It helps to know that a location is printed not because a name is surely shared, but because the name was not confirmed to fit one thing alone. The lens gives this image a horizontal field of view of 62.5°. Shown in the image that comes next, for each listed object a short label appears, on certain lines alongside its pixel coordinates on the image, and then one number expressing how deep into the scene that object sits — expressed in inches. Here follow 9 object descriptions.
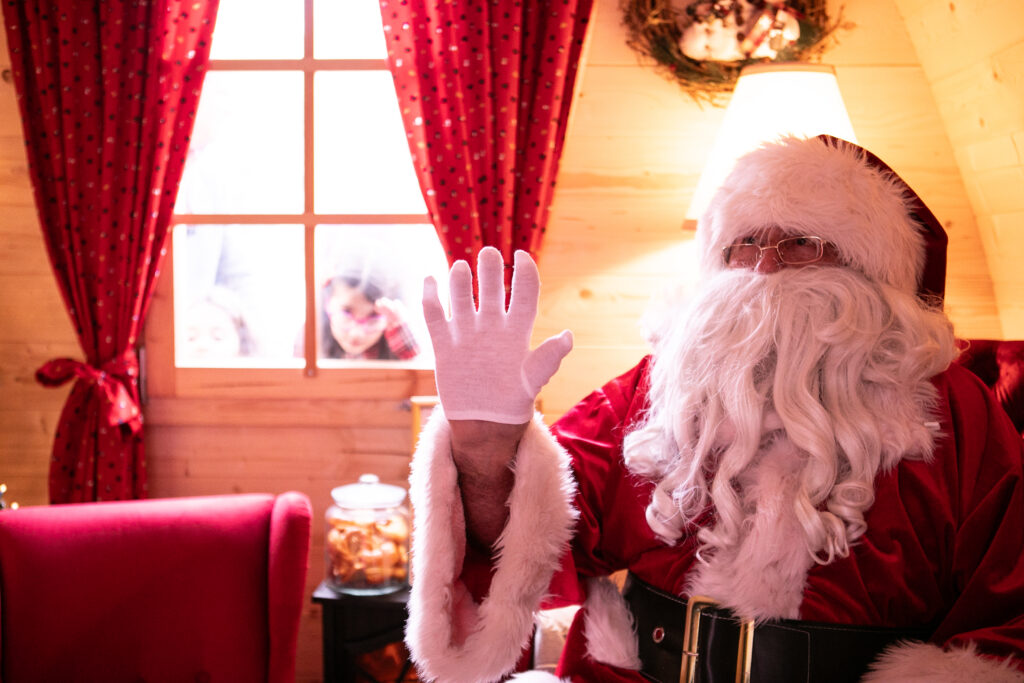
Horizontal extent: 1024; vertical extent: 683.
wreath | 83.9
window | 95.8
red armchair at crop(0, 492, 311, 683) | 70.1
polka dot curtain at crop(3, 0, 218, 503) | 89.4
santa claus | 48.4
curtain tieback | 90.0
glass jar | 80.1
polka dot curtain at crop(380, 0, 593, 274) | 87.0
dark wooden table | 79.9
